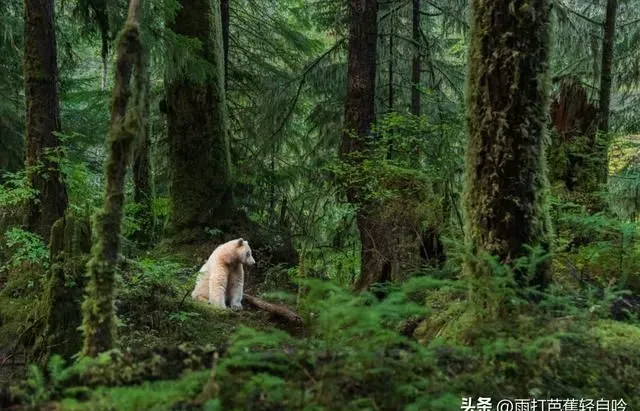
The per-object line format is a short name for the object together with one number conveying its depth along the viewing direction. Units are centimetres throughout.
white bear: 870
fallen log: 826
